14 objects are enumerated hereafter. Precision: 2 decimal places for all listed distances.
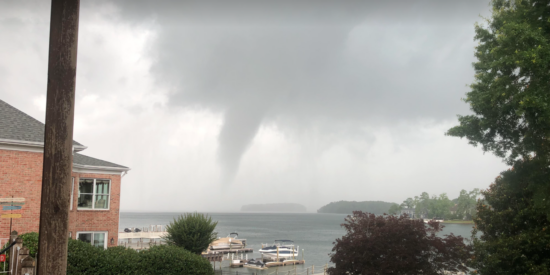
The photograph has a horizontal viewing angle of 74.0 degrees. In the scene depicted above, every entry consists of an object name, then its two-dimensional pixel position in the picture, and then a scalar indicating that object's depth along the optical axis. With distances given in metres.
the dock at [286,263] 53.30
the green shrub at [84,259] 13.84
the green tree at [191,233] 27.22
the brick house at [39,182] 18.31
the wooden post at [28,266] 9.76
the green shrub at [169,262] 15.23
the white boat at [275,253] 57.68
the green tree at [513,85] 12.11
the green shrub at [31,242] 14.33
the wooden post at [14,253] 11.60
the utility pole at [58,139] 4.11
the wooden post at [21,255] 10.46
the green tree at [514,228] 14.44
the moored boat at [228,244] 67.38
